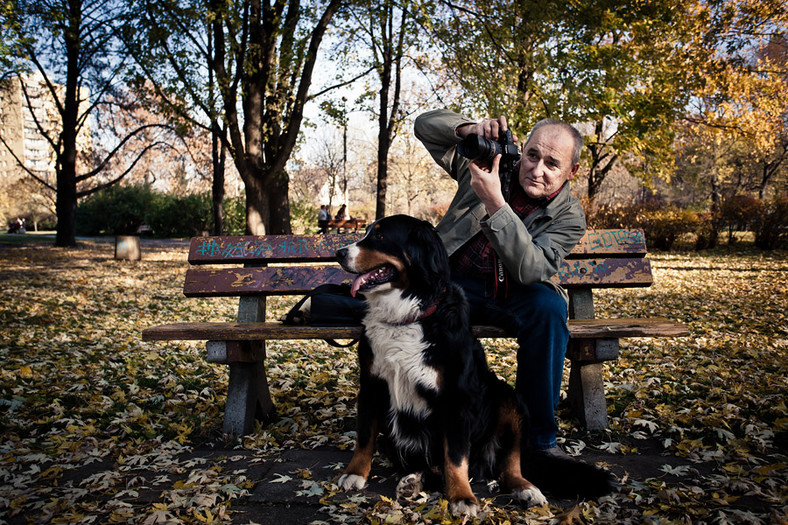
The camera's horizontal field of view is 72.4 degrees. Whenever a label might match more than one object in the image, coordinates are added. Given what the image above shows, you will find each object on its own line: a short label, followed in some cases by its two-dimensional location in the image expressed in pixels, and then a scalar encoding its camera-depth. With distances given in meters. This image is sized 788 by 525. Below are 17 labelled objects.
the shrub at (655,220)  18.45
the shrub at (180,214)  27.52
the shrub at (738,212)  16.95
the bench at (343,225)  23.77
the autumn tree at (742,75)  14.38
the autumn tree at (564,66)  11.41
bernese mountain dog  2.50
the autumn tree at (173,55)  11.48
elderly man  2.72
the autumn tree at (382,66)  15.57
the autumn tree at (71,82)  15.20
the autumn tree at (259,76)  11.51
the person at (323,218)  22.87
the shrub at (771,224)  16.20
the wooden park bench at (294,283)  3.40
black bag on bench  3.20
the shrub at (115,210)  27.33
